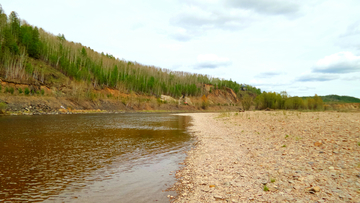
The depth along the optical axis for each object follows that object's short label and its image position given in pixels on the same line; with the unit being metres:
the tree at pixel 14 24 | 85.12
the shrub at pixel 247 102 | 73.69
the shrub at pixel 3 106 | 47.51
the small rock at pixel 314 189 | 5.68
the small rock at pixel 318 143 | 11.06
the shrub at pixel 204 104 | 133.82
